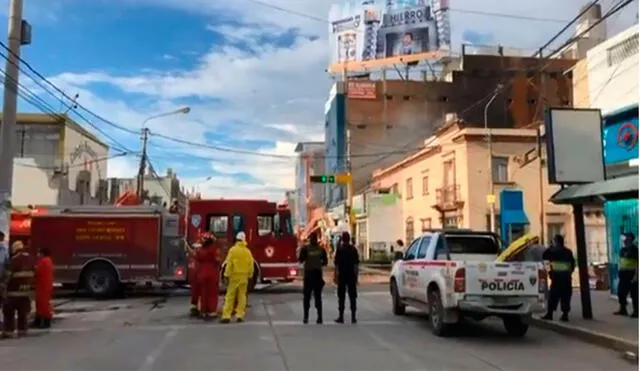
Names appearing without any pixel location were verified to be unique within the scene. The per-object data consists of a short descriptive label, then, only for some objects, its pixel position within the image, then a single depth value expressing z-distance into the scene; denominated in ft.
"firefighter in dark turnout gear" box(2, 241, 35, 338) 42.10
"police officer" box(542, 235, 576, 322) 47.01
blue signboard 57.98
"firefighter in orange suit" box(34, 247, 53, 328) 45.60
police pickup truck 39.60
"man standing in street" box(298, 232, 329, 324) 47.26
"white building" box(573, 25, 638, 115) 63.05
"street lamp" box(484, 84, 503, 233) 121.70
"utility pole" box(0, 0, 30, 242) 50.78
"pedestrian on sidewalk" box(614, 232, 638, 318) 47.80
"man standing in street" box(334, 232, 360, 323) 47.80
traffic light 112.98
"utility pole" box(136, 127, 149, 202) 124.06
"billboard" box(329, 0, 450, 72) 215.10
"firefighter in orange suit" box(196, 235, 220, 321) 50.42
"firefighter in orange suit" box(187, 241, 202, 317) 51.80
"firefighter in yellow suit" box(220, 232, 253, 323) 48.24
